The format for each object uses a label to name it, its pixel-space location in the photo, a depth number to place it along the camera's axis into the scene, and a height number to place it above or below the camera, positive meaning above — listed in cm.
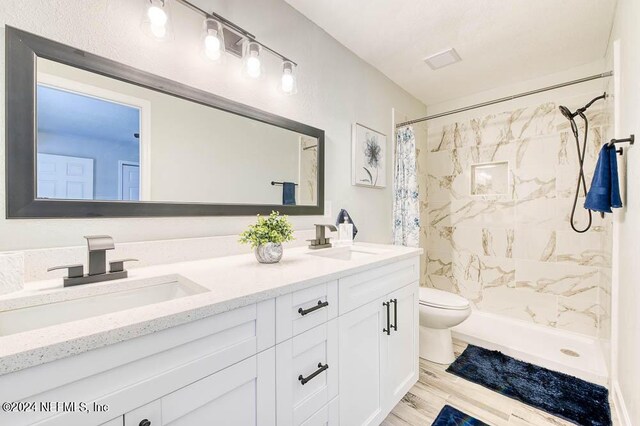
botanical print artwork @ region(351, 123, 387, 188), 223 +47
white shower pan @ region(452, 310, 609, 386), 192 -110
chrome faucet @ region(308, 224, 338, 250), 170 -16
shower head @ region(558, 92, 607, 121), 213 +80
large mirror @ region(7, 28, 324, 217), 91 +29
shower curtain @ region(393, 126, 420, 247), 241 +15
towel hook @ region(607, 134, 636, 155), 129 +35
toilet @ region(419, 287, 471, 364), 196 -81
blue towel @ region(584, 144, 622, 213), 149 +17
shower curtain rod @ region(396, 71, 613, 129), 180 +90
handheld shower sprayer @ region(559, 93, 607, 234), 219 +53
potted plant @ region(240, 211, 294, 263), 124 -13
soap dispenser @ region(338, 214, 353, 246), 198 -15
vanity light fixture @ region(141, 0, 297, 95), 114 +85
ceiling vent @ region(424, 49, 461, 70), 224 +131
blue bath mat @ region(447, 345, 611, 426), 156 -114
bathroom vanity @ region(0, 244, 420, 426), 53 -35
